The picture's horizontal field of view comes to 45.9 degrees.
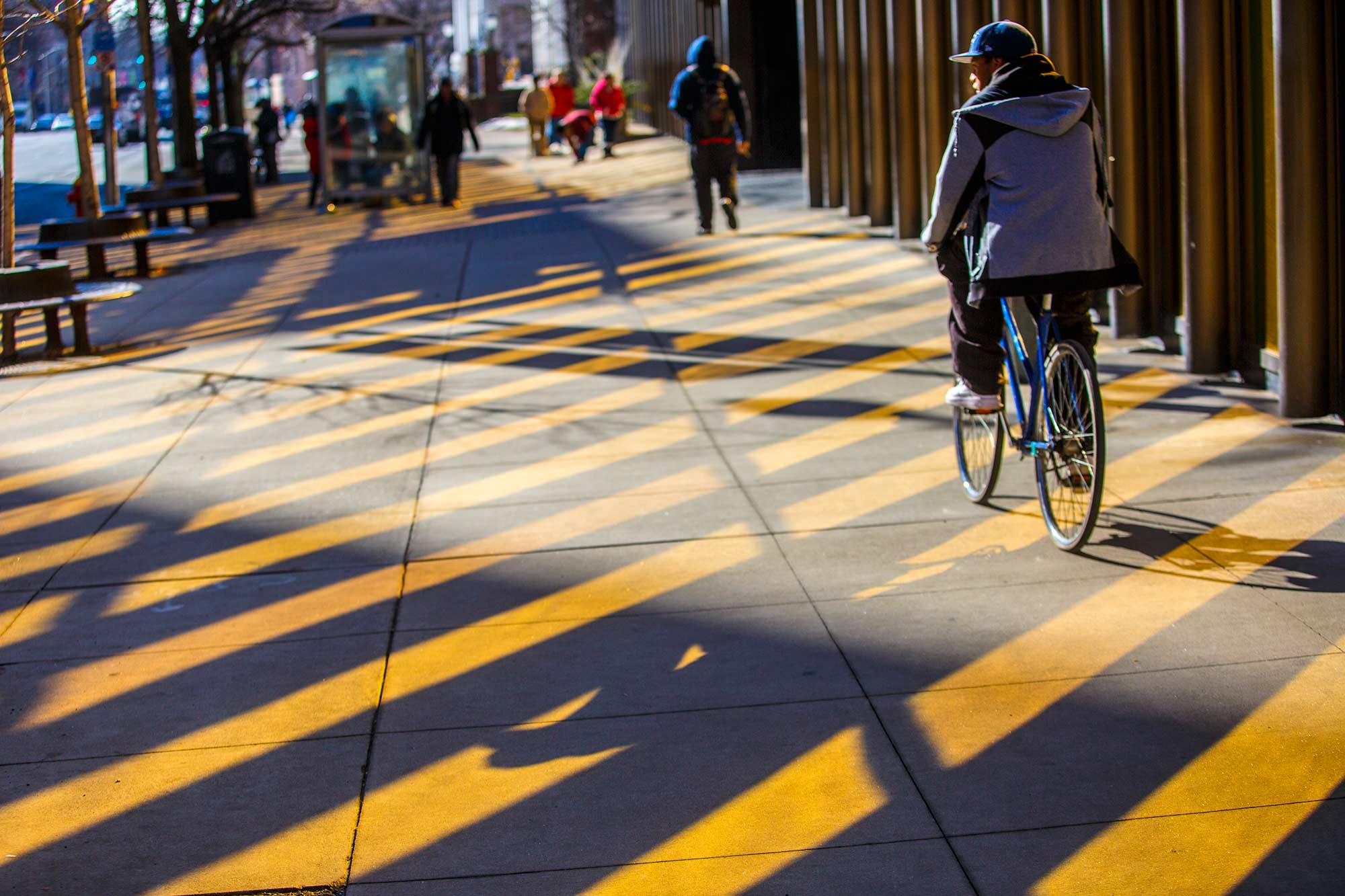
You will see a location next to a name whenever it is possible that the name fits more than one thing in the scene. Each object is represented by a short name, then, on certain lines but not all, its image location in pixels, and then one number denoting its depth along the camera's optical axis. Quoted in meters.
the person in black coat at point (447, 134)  22.94
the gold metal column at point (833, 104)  18.53
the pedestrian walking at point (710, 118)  15.84
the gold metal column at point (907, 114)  15.73
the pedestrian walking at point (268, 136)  32.62
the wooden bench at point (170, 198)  20.61
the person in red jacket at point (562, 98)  35.66
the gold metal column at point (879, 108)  16.80
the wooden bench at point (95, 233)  15.09
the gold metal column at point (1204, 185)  8.82
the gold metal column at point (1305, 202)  7.57
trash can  24.02
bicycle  5.57
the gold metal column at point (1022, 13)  12.12
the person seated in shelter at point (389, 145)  24.62
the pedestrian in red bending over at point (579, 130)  32.62
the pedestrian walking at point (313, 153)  26.08
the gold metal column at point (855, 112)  17.67
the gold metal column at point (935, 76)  14.84
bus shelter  24.42
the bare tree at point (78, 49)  13.28
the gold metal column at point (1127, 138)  10.05
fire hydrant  19.80
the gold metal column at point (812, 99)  19.23
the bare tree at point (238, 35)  31.02
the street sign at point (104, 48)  21.36
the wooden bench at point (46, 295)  11.55
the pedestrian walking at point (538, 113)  36.03
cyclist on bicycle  5.66
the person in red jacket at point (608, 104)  34.44
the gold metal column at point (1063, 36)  11.16
